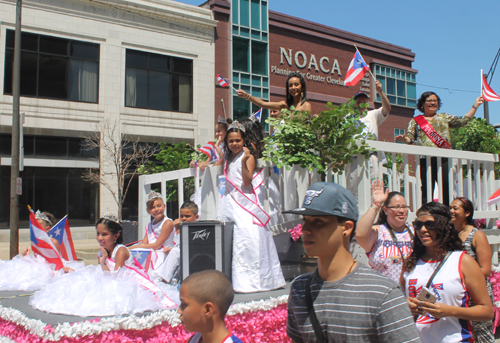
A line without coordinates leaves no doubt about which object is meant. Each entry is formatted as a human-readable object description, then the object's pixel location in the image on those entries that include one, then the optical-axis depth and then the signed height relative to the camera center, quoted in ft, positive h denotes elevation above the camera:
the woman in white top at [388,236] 11.71 -1.22
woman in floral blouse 21.27 +2.86
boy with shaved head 7.63 -1.95
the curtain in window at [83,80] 65.00 +15.31
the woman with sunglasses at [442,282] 9.17 -1.91
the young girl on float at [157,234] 21.27 -2.08
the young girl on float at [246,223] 18.26 -1.34
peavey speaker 17.97 -2.21
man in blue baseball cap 6.00 -1.37
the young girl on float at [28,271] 19.79 -3.52
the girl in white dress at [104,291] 14.78 -3.33
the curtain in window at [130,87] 68.64 +15.00
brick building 79.66 +25.31
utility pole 43.34 +1.60
